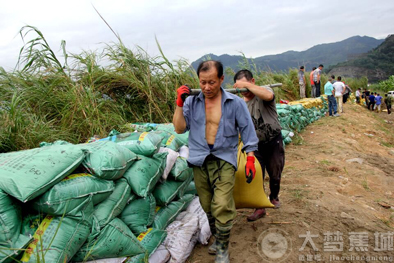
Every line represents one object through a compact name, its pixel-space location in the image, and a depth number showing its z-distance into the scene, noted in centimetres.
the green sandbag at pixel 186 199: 275
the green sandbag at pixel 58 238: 158
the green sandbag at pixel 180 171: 263
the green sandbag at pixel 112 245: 183
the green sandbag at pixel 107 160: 200
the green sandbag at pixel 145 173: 222
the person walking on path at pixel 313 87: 1185
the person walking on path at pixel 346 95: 1446
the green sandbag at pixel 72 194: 170
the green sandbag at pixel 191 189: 303
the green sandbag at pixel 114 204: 195
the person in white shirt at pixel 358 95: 1740
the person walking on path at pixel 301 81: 1122
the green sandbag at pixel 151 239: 209
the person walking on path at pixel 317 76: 1160
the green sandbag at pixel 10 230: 147
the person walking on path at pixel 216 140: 209
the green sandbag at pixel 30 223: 168
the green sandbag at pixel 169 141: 303
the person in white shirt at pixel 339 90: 1102
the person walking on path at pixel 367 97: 1669
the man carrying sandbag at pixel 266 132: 278
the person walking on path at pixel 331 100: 1013
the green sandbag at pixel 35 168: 159
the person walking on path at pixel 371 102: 1628
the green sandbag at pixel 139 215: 216
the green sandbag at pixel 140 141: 247
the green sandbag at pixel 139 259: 197
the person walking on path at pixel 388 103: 1641
